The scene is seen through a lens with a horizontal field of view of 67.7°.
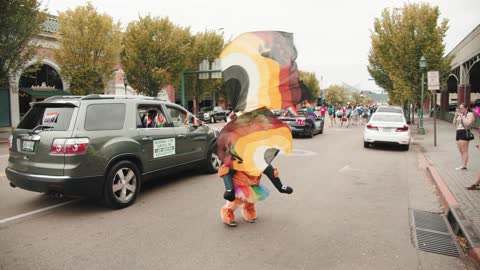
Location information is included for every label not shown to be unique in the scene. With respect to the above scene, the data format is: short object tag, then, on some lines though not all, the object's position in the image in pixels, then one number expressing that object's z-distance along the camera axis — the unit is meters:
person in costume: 4.67
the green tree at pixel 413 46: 21.84
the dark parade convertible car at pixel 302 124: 17.61
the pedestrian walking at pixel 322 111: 24.35
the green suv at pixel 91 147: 5.17
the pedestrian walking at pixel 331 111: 29.19
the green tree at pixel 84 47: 22.58
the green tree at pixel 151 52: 28.22
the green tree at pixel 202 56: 36.78
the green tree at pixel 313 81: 87.35
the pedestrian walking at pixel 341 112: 28.25
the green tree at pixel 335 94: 115.56
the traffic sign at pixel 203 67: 35.67
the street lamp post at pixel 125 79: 29.52
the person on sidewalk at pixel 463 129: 8.49
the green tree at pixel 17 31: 15.41
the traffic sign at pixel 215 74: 33.74
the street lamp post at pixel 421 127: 20.20
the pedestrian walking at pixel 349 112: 28.64
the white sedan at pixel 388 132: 13.34
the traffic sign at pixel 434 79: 14.67
